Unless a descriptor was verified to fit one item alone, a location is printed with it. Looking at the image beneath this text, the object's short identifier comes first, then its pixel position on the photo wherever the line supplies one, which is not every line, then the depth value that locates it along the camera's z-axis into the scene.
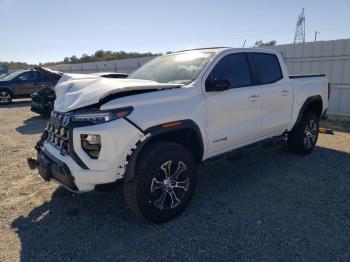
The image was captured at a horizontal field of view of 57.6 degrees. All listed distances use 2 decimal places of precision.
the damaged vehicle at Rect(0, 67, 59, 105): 15.46
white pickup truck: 3.10
